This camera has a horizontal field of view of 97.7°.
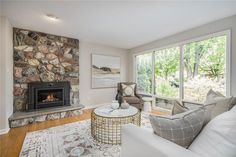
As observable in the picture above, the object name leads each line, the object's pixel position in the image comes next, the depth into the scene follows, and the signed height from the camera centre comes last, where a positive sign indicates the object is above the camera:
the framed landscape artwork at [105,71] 3.70 +0.25
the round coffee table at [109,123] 1.73 -0.79
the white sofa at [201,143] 0.61 -0.45
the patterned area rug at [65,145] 1.53 -1.11
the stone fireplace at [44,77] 2.61 +0.01
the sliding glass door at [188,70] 2.31 +0.21
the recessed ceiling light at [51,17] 2.06 +1.25
